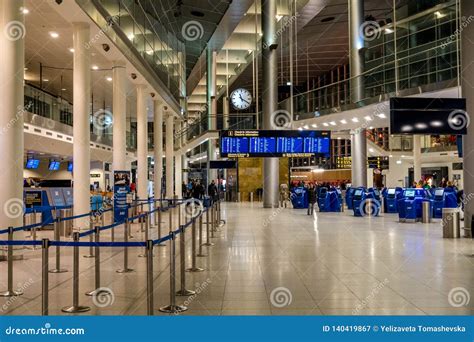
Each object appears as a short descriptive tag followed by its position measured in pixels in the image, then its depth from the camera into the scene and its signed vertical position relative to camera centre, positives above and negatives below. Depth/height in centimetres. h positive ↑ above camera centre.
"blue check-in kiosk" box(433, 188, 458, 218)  1856 -63
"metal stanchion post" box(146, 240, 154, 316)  557 -102
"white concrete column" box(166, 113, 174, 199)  3147 +162
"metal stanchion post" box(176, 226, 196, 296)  686 -133
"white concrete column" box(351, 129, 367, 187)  2775 +148
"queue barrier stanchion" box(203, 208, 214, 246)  1199 -137
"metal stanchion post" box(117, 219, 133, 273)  856 -143
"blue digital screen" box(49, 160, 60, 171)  3428 +159
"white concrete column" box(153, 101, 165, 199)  2770 +214
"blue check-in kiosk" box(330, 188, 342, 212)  2430 -85
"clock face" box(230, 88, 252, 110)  3013 +533
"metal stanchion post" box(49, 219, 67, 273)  845 -139
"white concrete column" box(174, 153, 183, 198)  4497 +142
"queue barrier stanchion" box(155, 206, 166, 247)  1186 -91
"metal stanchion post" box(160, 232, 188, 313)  591 -144
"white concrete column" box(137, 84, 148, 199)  2347 +204
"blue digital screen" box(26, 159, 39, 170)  3183 +156
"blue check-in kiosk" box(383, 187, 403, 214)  2288 -79
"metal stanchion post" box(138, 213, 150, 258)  1047 -93
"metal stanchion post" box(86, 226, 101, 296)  676 -129
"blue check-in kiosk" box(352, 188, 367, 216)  2081 -78
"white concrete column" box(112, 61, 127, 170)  1933 +291
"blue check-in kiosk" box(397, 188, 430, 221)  1806 -86
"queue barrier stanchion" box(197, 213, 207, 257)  1031 -124
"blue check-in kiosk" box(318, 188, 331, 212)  2428 -85
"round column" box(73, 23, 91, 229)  1472 +216
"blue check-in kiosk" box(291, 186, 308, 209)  2681 -70
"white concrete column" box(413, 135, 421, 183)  3628 +198
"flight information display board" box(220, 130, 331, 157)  2088 +181
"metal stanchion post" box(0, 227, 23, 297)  673 -138
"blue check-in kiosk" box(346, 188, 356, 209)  2553 -61
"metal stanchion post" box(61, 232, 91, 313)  592 -139
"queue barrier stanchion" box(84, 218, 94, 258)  1041 -141
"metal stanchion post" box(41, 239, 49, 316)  564 -105
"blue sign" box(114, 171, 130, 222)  1720 -17
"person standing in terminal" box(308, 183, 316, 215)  2183 -49
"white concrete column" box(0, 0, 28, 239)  1008 +152
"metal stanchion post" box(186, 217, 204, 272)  864 -138
